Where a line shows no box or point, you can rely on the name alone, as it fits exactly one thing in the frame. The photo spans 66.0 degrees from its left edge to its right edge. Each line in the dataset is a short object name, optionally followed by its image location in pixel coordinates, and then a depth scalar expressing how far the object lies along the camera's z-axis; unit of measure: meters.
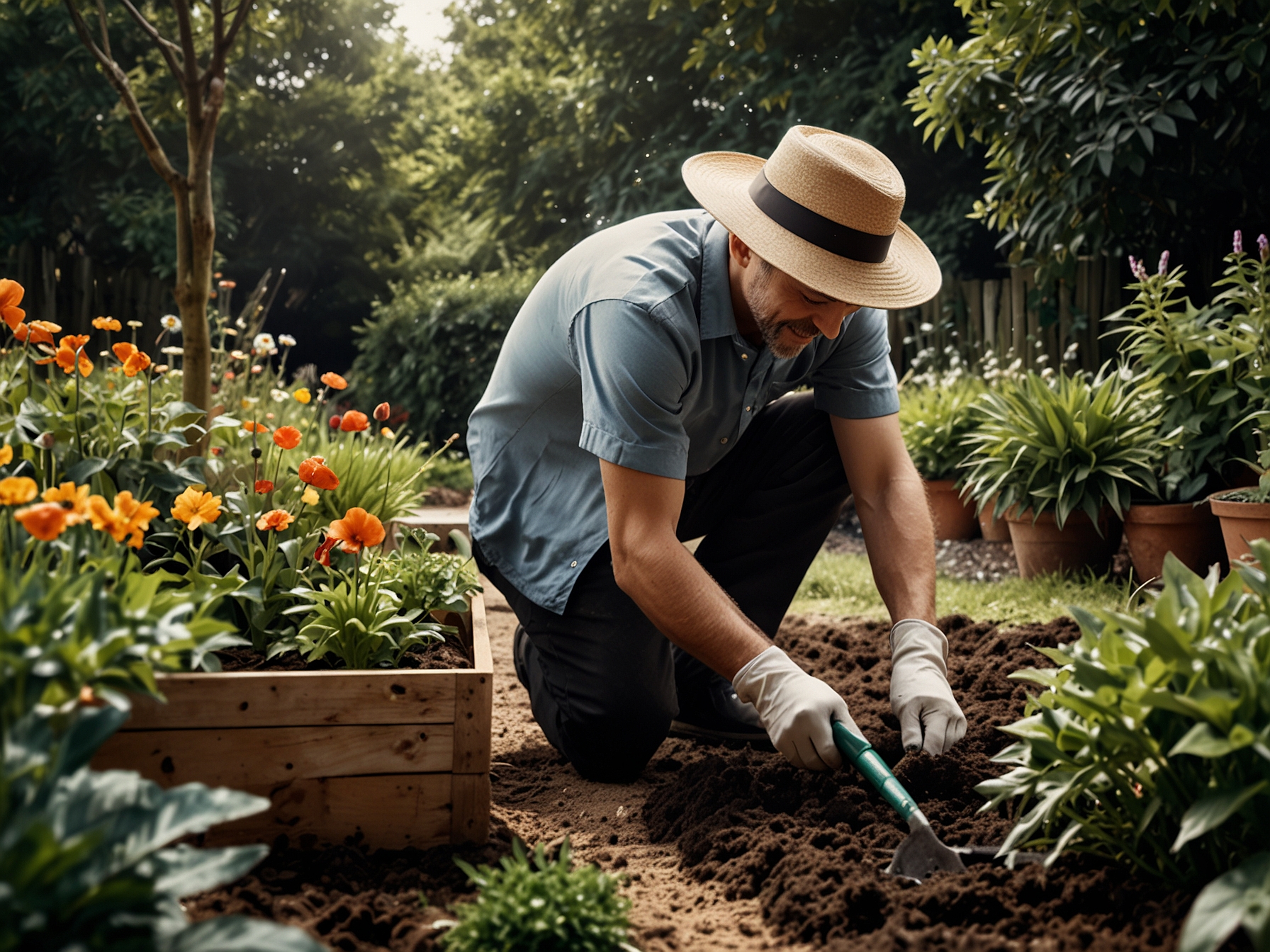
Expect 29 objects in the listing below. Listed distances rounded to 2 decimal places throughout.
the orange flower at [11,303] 1.85
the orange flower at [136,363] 1.97
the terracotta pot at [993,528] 4.79
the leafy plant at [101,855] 0.94
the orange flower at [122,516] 1.32
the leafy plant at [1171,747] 1.13
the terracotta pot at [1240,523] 2.86
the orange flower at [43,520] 1.16
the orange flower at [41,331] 2.00
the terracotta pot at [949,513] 5.04
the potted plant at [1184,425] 3.37
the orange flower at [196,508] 1.75
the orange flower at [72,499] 1.24
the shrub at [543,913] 1.25
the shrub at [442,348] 8.48
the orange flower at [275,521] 1.87
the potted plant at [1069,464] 3.70
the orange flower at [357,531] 1.80
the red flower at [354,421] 2.16
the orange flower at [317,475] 1.92
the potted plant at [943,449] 5.00
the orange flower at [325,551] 1.99
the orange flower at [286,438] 1.97
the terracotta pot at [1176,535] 3.53
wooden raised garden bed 1.65
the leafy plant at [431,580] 2.12
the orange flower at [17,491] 1.24
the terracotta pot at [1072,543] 3.91
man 2.00
